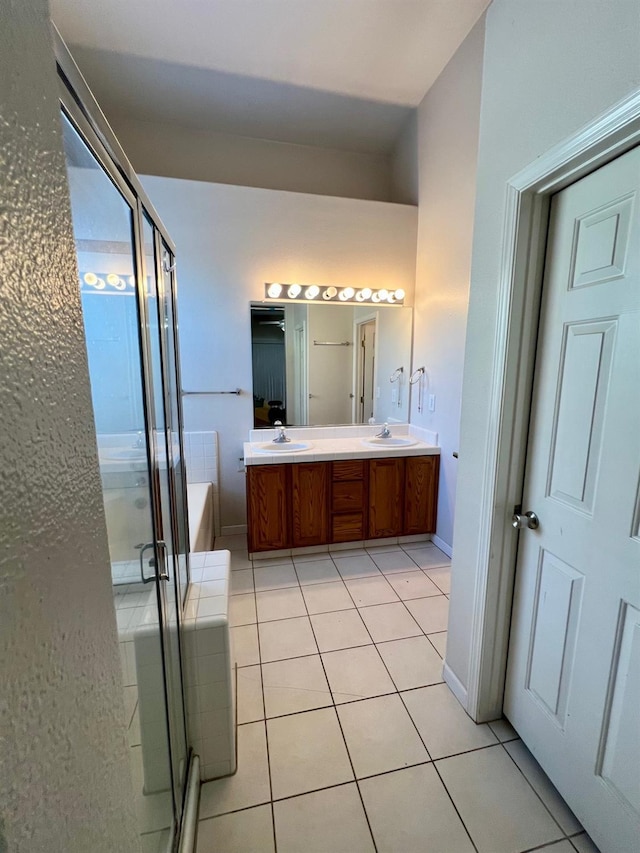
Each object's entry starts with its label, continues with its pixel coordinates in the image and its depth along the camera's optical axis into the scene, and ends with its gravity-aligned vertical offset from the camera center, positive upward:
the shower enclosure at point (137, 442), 0.78 -0.19
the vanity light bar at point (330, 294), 2.97 +0.61
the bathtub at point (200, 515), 2.17 -0.93
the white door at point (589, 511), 1.00 -0.42
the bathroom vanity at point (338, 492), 2.71 -0.92
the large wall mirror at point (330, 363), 3.07 +0.05
